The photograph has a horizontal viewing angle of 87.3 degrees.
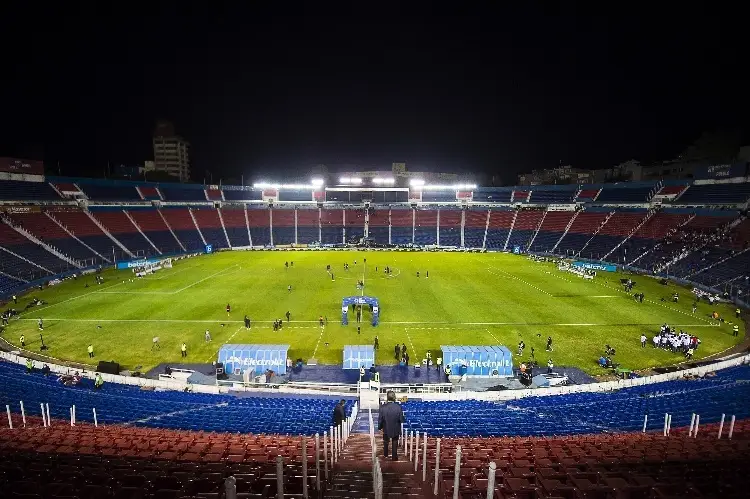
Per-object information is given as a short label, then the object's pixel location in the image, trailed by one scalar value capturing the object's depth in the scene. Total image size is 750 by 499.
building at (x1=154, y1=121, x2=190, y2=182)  169.25
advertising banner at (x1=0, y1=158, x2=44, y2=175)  57.31
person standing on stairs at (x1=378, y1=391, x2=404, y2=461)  8.79
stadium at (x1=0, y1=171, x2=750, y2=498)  7.43
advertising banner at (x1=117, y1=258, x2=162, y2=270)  54.62
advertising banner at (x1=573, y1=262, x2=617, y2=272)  54.66
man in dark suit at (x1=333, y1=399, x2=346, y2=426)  11.70
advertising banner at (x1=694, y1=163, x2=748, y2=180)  56.34
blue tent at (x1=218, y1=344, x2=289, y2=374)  23.64
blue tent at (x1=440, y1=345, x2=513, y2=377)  23.52
